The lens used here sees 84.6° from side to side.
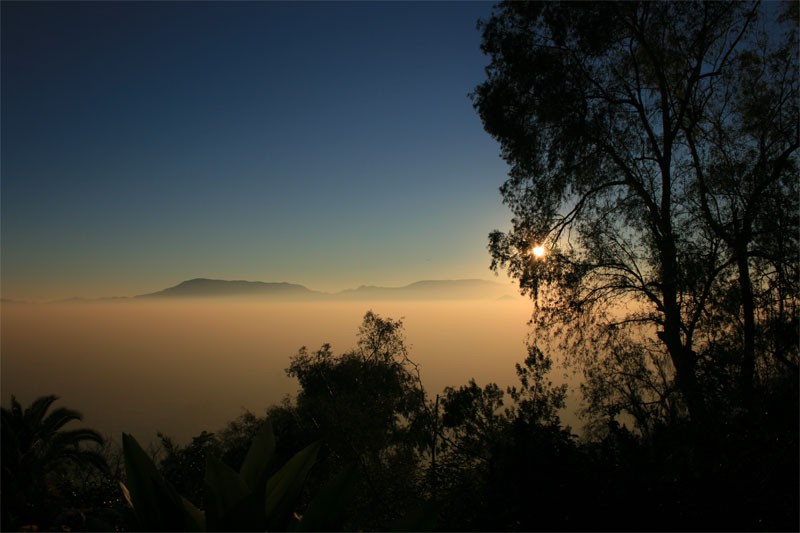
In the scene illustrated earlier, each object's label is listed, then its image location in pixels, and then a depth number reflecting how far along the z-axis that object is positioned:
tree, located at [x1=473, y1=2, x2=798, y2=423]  8.96
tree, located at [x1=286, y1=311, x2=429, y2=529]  11.64
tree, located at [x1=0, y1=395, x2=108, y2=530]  11.34
